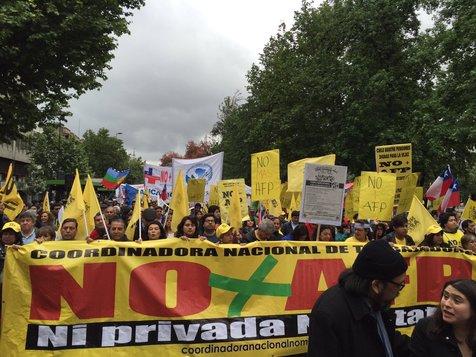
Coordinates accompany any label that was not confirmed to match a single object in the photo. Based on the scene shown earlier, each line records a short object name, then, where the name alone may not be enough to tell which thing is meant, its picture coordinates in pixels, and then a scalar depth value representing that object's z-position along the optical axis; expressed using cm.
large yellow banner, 432
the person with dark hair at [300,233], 833
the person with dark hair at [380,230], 970
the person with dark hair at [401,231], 755
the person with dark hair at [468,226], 871
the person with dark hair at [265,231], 707
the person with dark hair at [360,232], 758
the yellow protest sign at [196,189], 1340
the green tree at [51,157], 5478
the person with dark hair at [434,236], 686
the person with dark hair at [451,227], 790
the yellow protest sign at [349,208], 1434
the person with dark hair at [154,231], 679
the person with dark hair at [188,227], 715
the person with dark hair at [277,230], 880
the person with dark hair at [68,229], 665
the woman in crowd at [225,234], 699
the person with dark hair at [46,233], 681
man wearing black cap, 246
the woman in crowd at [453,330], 288
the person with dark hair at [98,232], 774
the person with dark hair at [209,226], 783
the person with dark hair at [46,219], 1088
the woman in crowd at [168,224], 983
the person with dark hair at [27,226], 773
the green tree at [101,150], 9094
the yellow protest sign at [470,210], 1125
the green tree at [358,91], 2419
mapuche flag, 2276
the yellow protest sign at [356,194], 1220
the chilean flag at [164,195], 1818
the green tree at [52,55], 1471
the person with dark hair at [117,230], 682
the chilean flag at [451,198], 1180
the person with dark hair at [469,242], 666
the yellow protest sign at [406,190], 1037
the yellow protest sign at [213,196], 1466
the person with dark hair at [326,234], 783
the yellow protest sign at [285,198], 1541
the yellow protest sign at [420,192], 1312
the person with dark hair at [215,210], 1205
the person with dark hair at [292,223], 1134
